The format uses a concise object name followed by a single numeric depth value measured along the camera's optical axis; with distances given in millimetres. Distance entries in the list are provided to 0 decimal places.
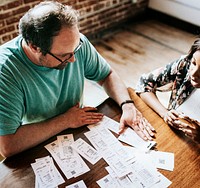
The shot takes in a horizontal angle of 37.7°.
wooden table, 1241
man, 1311
